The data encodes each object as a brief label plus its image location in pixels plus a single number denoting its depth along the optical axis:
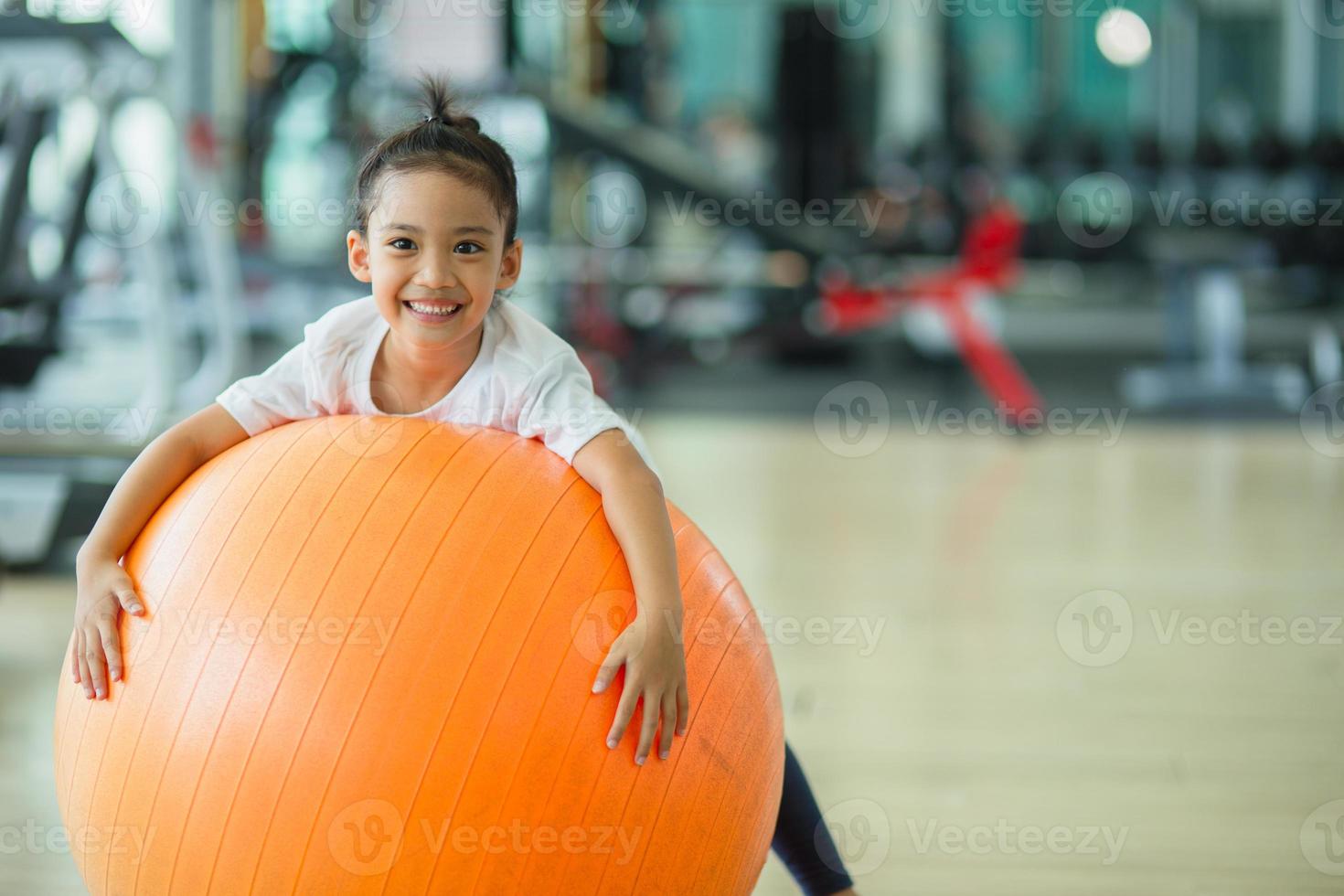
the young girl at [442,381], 3.86
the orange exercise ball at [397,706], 3.77
